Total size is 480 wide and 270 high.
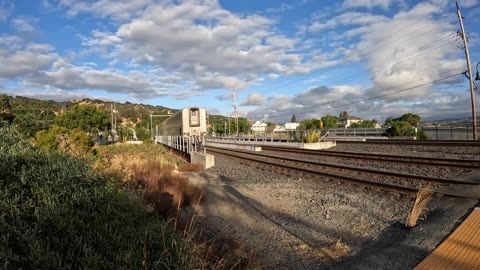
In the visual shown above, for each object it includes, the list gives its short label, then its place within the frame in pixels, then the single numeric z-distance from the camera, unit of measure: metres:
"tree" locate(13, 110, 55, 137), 21.30
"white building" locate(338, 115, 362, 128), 100.26
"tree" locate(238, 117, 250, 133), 98.18
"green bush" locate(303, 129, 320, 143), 30.94
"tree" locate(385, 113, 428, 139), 37.28
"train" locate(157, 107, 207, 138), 30.73
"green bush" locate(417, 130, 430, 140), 36.47
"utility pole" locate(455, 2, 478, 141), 28.01
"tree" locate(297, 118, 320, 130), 67.38
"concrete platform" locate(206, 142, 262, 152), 30.85
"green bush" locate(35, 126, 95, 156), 11.84
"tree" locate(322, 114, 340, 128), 81.12
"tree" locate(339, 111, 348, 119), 120.60
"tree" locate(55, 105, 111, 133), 53.38
